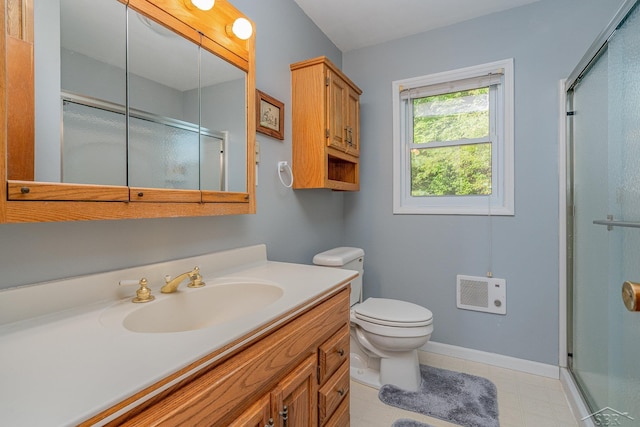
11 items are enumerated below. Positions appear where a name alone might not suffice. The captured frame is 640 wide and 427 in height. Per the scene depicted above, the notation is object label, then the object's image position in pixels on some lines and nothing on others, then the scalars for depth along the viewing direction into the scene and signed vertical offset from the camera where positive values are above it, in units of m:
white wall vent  2.01 -0.58
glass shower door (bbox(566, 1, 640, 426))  1.11 -0.05
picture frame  1.56 +0.52
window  2.04 +0.49
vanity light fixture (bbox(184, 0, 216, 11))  1.11 +0.77
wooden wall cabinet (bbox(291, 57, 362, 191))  1.78 +0.55
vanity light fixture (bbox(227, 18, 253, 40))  1.29 +0.78
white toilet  1.65 -0.72
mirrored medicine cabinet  0.72 +0.31
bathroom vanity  0.48 -0.28
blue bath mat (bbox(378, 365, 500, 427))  1.52 -1.04
